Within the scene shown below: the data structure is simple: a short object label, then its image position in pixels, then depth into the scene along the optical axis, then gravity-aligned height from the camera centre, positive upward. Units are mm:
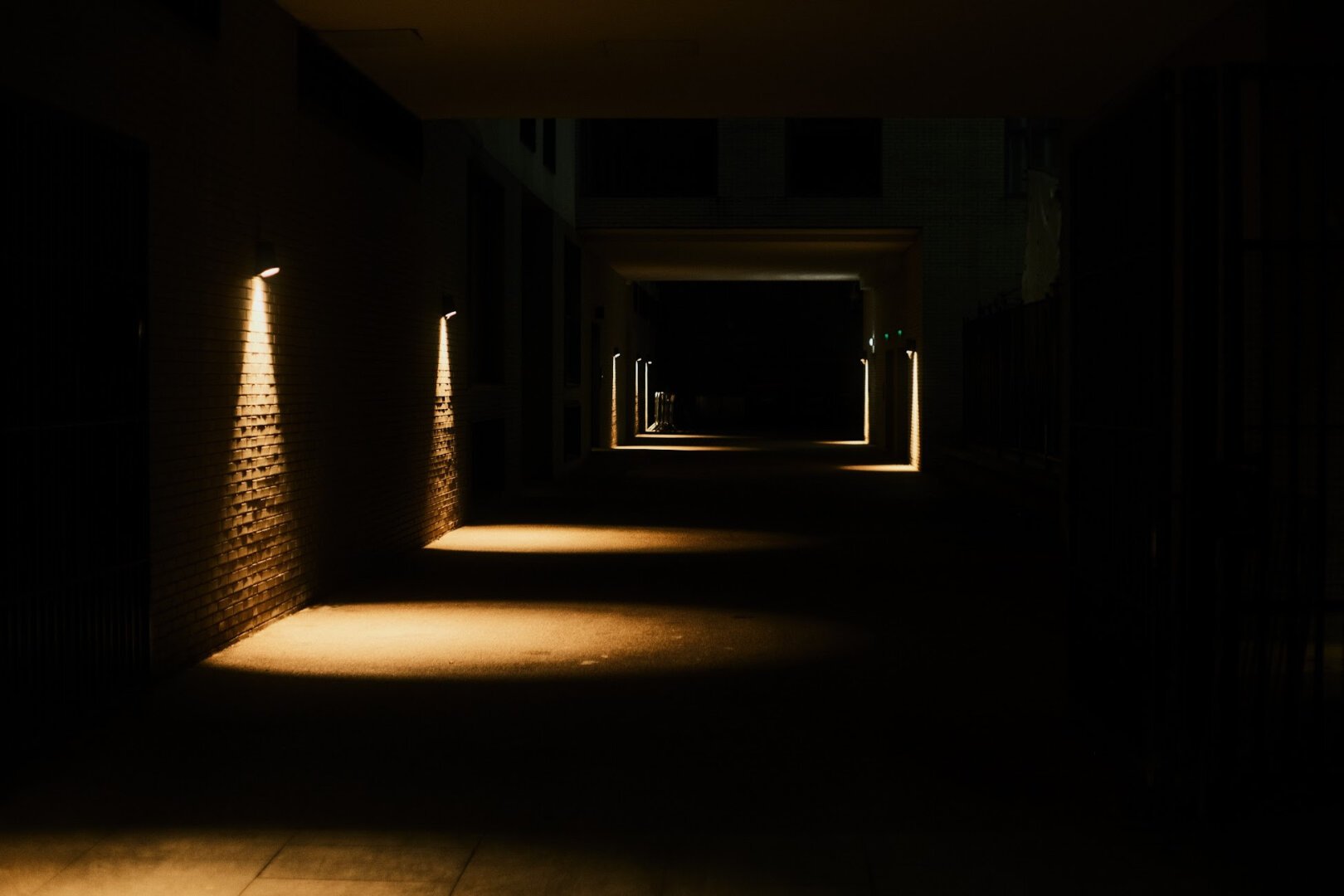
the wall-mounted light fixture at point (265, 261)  9609 +859
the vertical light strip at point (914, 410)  29406 -84
